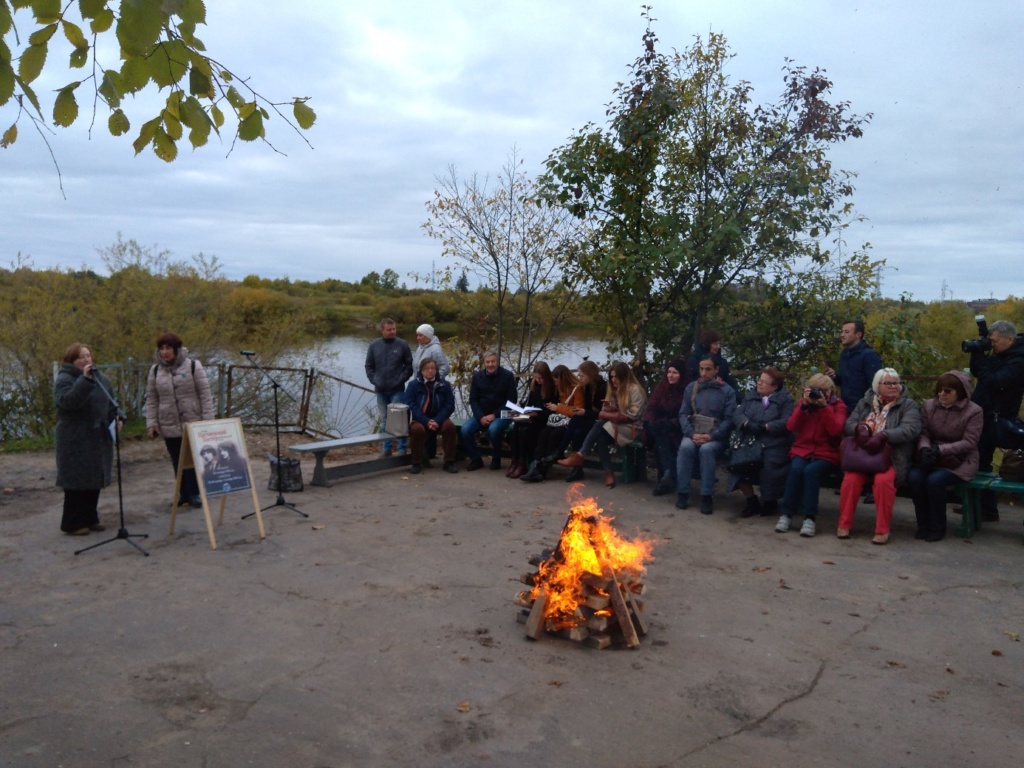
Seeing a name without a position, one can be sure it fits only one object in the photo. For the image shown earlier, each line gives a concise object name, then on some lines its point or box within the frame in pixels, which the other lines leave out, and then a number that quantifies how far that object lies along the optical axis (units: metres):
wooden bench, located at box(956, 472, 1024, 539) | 7.38
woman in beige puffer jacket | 8.50
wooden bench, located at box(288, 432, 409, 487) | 9.90
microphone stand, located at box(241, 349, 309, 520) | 8.50
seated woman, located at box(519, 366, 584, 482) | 10.19
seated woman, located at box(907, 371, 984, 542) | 7.53
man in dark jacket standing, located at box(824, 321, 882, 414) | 8.66
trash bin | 9.49
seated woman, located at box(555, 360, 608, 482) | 10.22
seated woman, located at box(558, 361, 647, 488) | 9.73
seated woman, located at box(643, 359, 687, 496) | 9.40
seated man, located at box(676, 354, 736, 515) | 8.77
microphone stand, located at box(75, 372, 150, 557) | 7.24
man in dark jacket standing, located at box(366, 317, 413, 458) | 11.44
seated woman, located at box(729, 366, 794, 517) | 8.34
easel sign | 7.63
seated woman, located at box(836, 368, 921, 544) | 7.56
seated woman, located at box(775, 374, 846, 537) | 7.97
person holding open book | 10.48
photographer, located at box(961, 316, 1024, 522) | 7.93
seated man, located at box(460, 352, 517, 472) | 10.86
